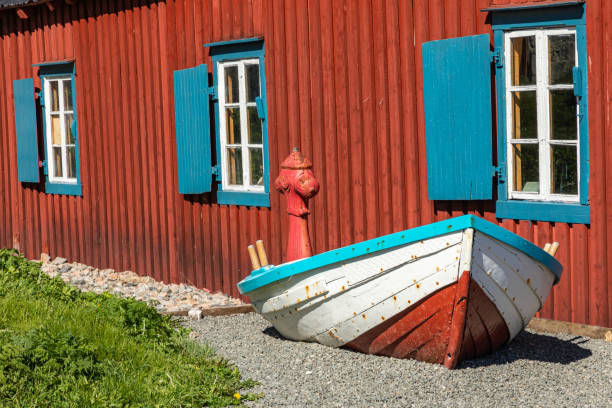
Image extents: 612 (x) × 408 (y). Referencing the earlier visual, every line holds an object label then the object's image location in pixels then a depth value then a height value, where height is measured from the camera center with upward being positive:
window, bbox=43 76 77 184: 20.55 -0.03
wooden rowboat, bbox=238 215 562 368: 9.63 -1.23
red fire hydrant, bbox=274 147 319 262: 11.92 -0.63
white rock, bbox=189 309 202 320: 13.91 -1.84
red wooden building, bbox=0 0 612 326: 11.83 -0.08
